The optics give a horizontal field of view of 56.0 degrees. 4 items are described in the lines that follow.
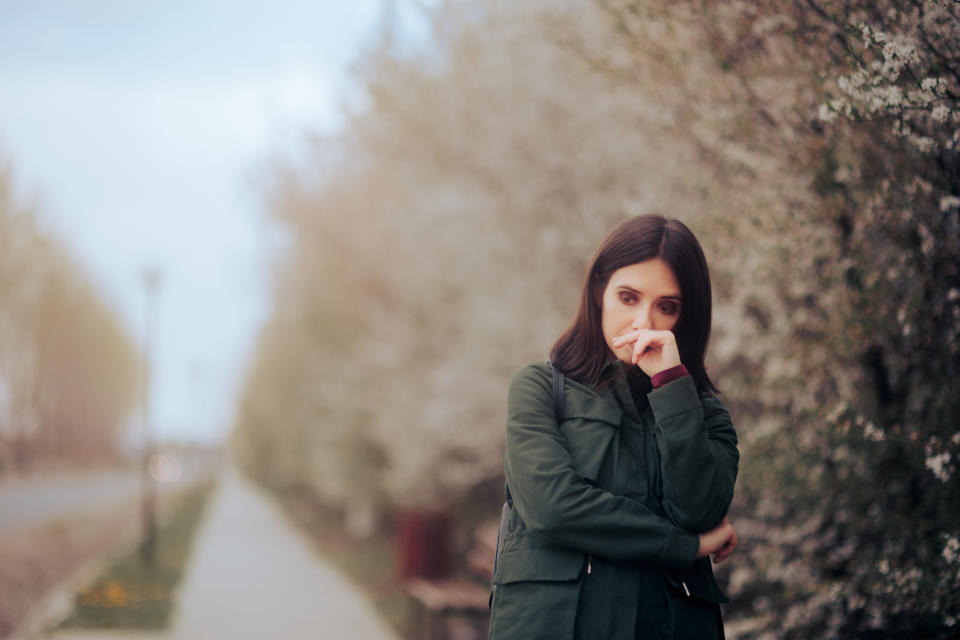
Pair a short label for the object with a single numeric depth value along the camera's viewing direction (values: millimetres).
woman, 2150
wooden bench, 7254
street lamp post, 14016
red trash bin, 9055
